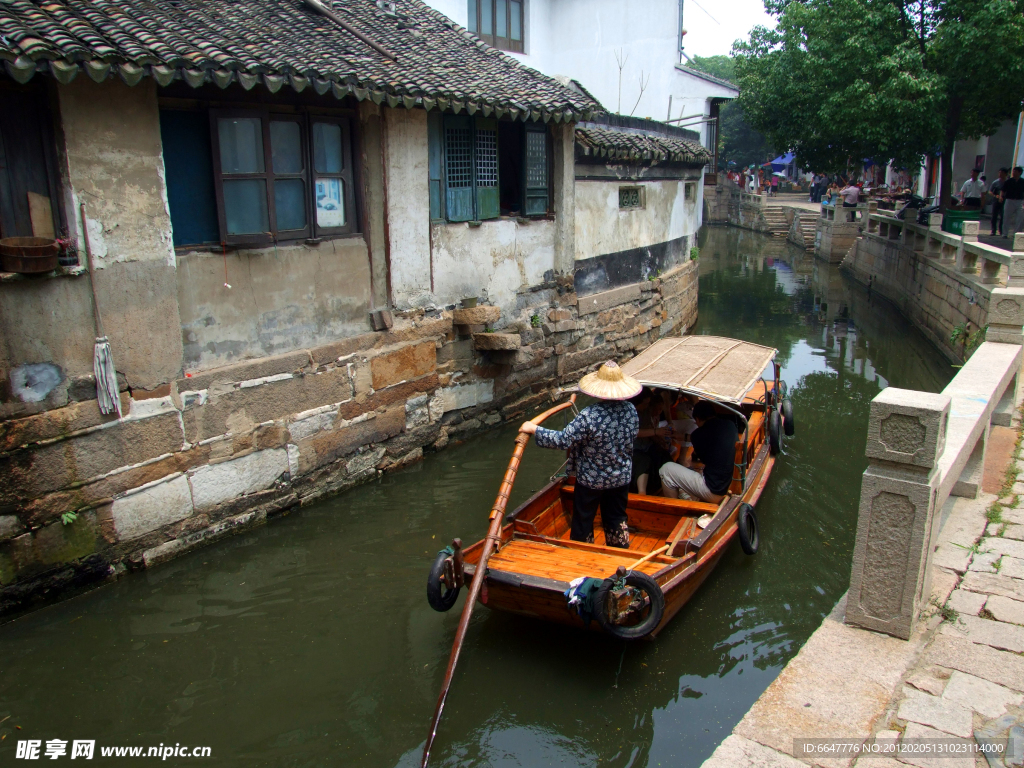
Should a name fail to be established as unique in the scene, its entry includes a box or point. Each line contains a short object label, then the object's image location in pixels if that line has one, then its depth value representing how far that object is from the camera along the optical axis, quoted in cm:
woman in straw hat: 599
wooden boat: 529
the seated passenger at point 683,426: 807
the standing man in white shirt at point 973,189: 1902
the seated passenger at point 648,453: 754
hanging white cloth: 633
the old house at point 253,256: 602
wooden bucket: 570
